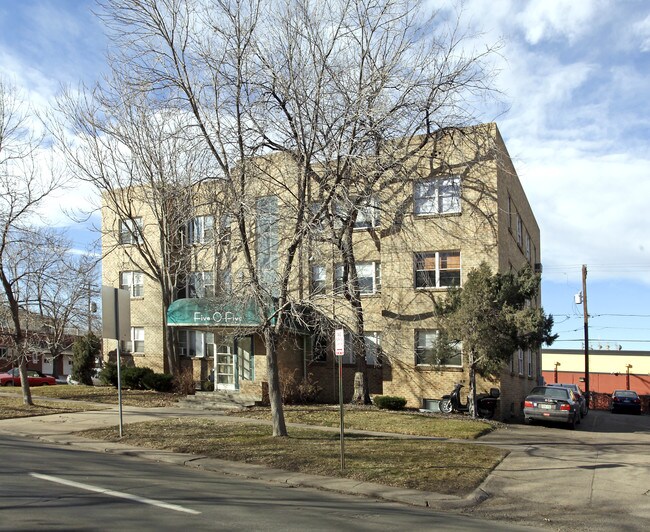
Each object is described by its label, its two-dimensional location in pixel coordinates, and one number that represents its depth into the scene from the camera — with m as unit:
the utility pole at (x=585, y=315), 40.62
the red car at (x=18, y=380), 37.22
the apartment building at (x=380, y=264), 13.95
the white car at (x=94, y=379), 33.09
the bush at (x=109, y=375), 28.91
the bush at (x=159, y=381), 26.47
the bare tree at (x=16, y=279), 19.53
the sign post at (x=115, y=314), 14.32
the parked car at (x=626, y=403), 39.41
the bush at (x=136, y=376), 27.03
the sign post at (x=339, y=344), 11.02
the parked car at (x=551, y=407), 20.41
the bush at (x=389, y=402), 20.83
